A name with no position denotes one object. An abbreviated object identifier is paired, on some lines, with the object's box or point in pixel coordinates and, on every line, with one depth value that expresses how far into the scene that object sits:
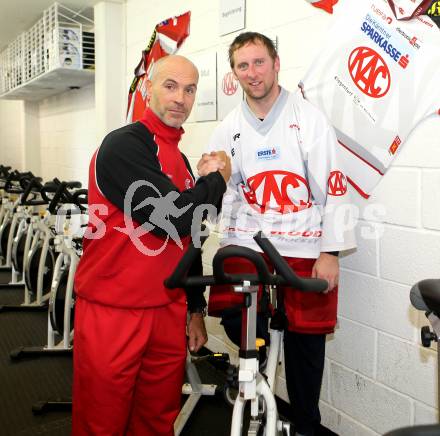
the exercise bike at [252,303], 1.15
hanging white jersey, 1.75
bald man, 1.55
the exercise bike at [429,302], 0.99
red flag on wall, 3.22
